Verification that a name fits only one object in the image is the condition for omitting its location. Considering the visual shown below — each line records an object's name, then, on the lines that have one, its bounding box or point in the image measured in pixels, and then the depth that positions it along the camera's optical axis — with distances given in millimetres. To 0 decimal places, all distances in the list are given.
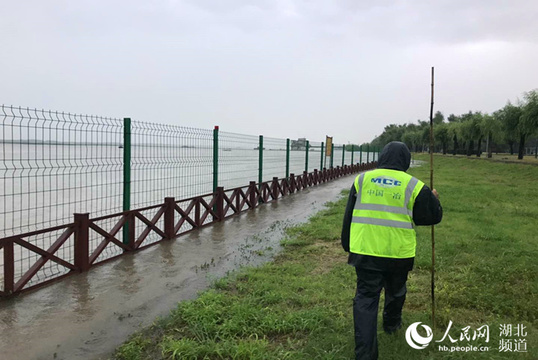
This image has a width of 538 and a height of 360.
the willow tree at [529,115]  31469
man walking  3090
